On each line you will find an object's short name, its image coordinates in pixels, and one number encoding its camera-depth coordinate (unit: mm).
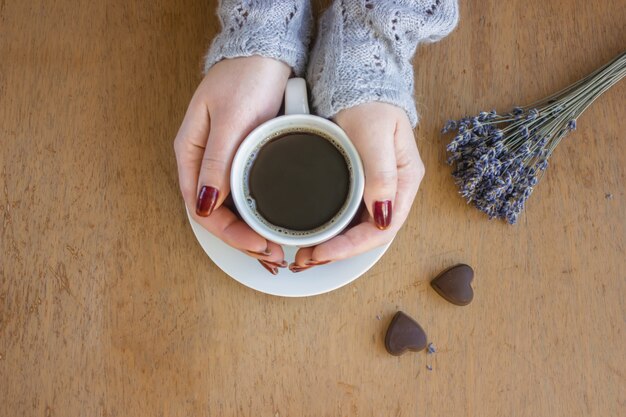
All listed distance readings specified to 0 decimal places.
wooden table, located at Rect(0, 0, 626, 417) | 914
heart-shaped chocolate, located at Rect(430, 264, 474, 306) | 899
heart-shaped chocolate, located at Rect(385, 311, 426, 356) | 896
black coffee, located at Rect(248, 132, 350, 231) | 779
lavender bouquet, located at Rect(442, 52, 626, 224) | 882
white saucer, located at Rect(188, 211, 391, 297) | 848
